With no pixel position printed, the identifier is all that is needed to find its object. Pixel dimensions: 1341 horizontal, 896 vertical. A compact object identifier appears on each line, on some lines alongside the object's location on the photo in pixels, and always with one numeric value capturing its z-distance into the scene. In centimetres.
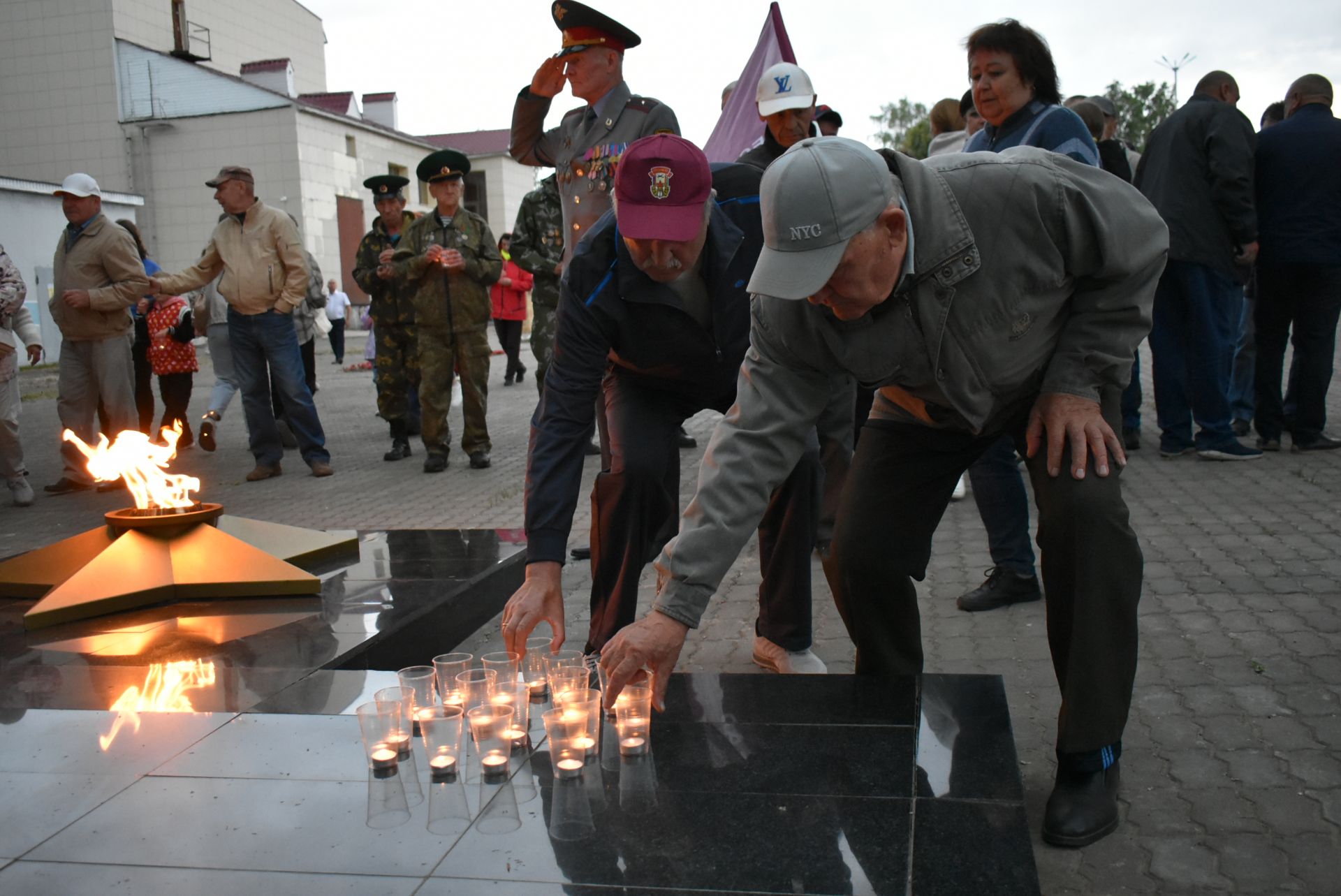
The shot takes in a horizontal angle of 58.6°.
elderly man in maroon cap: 344
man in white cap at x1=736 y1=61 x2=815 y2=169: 637
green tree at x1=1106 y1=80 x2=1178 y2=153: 5341
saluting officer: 558
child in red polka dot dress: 1044
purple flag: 848
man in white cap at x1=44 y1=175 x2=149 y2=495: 887
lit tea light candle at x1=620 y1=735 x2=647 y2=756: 307
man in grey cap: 283
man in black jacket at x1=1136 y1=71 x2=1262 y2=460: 762
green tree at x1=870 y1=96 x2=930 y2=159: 9112
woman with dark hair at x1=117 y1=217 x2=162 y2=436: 1064
